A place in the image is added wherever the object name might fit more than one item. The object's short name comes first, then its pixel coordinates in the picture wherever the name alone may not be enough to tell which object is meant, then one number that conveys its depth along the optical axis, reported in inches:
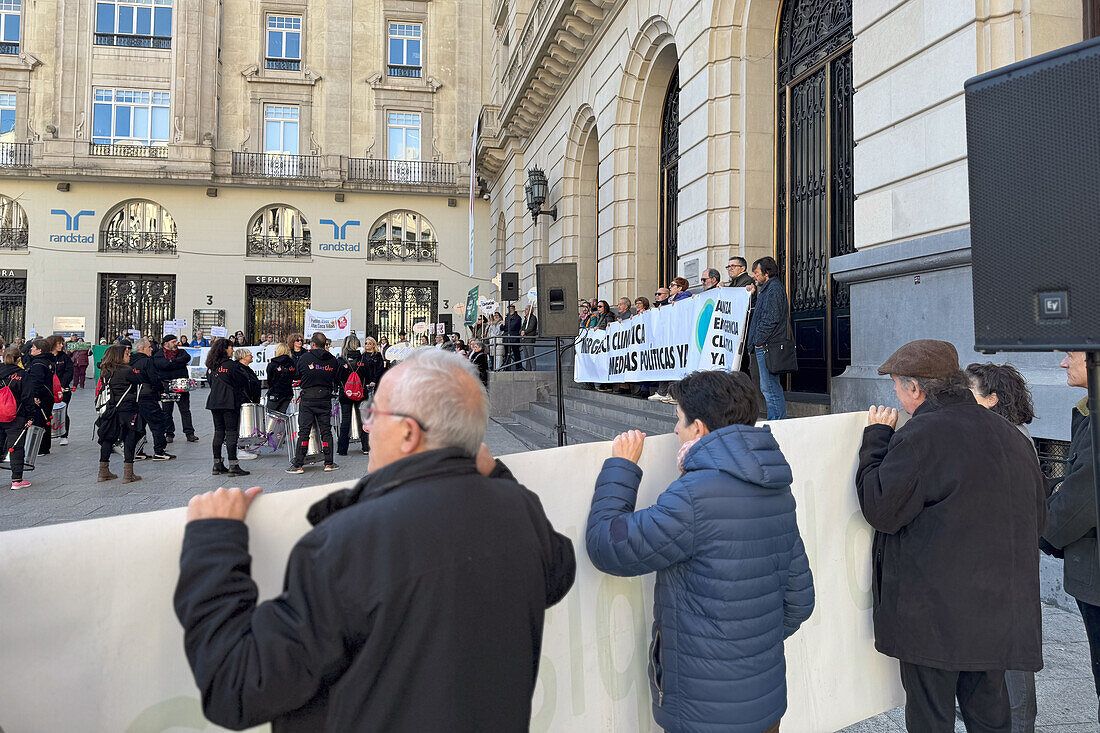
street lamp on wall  785.6
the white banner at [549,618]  68.8
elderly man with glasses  54.9
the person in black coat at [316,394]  390.3
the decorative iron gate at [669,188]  559.2
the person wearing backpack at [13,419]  348.5
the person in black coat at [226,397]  384.8
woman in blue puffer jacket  86.4
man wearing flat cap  99.7
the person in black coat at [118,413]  355.9
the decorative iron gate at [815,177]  354.9
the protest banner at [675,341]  320.2
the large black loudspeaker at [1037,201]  64.0
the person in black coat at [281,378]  428.5
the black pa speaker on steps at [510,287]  842.8
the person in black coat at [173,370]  382.4
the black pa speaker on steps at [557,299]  365.1
